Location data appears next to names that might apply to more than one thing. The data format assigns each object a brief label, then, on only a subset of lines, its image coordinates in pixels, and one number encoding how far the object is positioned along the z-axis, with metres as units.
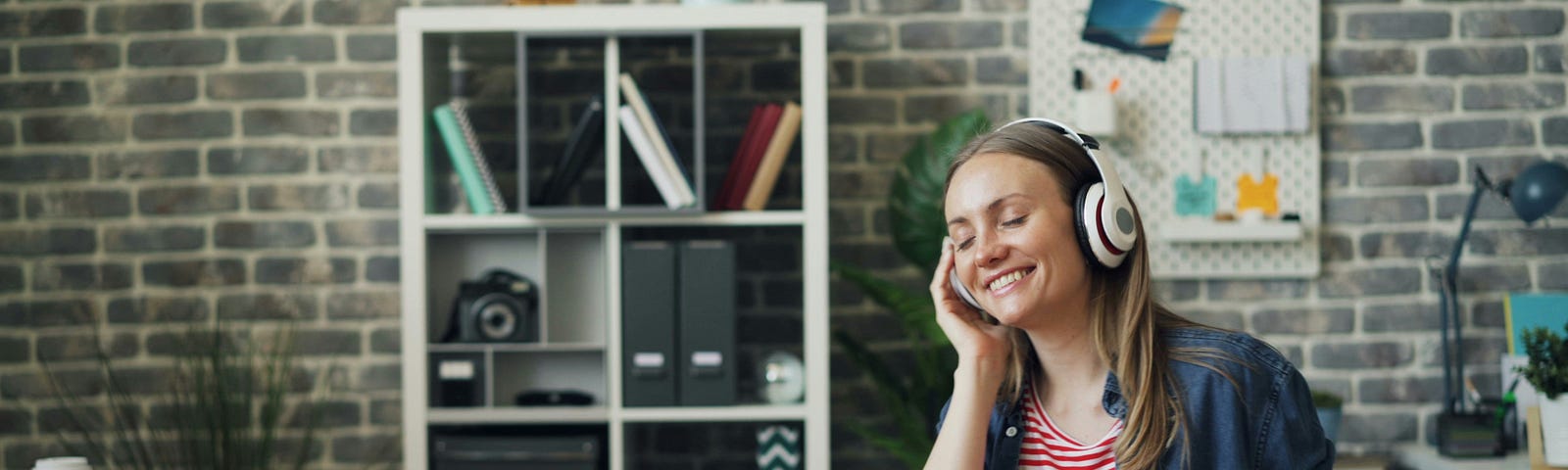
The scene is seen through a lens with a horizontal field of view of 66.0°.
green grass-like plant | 3.02
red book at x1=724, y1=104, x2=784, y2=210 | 2.73
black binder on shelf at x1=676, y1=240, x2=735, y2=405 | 2.63
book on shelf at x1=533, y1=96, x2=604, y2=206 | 2.63
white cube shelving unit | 2.63
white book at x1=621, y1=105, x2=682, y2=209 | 2.64
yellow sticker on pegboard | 3.02
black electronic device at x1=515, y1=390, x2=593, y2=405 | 2.72
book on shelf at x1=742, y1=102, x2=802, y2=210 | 2.71
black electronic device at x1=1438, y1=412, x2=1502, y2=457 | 2.79
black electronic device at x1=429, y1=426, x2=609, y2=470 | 2.61
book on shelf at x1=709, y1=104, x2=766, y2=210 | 2.74
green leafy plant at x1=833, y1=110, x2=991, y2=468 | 2.70
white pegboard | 3.03
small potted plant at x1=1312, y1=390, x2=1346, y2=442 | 2.76
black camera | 2.67
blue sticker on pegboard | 3.02
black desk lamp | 2.73
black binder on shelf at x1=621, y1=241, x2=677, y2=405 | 2.64
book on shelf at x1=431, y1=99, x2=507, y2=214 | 2.70
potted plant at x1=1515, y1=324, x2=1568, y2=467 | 2.45
